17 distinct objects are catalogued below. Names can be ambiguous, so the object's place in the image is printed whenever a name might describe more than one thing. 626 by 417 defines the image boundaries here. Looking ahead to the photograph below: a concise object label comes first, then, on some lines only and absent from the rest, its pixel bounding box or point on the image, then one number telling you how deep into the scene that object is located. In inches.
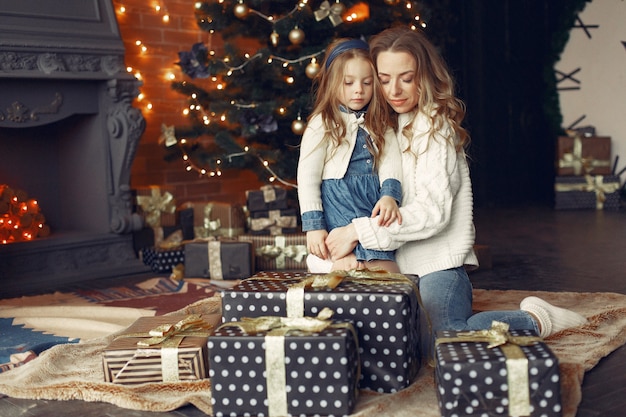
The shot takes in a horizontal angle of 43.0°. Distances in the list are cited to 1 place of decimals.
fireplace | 158.9
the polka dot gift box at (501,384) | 76.5
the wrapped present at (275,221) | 176.1
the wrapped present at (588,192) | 256.4
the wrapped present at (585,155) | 259.9
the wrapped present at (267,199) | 176.2
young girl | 109.4
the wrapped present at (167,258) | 176.1
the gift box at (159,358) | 95.3
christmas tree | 173.9
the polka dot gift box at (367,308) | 87.6
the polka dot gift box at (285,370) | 81.7
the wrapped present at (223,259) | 166.4
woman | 103.5
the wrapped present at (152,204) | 183.9
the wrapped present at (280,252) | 172.1
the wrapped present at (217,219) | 181.0
